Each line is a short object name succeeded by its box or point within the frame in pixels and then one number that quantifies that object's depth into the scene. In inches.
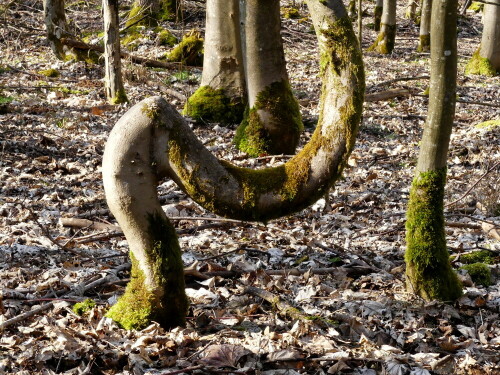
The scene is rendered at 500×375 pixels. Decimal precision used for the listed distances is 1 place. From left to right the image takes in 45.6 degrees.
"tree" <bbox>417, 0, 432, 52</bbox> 703.7
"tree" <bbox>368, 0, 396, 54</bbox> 707.4
